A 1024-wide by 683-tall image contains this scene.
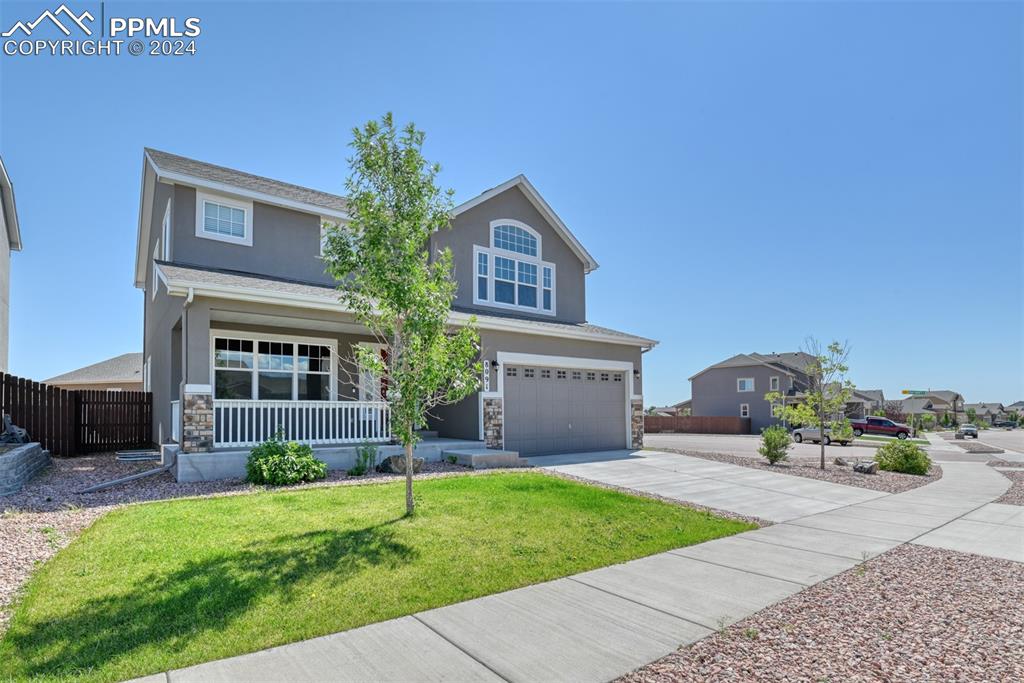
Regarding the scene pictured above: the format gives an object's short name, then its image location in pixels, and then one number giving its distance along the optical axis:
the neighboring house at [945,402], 82.81
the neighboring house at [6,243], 18.27
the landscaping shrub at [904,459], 14.28
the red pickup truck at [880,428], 35.38
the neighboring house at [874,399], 60.69
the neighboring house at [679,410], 59.71
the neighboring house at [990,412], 90.87
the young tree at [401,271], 6.98
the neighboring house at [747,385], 41.59
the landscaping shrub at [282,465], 9.60
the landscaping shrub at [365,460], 10.73
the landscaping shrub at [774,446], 14.62
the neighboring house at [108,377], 30.30
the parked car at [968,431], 42.38
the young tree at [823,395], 15.18
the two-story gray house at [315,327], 11.20
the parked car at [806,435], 30.38
